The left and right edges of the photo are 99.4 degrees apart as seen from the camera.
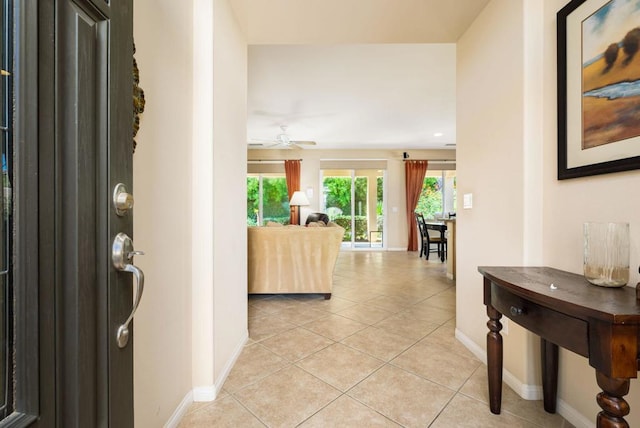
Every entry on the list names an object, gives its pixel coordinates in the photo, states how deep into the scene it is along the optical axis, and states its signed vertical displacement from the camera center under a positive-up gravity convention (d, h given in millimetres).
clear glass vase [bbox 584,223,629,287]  1008 -155
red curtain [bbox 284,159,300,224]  6953 +994
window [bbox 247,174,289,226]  7266 +473
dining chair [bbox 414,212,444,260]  5641 -523
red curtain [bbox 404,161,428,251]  6941 +749
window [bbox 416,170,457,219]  7250 +567
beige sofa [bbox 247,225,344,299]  3080 -510
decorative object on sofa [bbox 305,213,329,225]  5871 -56
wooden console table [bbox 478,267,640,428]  765 -367
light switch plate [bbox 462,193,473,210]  2014 +101
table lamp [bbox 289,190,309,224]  6267 +338
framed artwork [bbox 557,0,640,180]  1062 +550
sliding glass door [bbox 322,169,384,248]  7160 +409
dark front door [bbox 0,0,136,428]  435 +4
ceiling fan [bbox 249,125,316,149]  5172 +1447
